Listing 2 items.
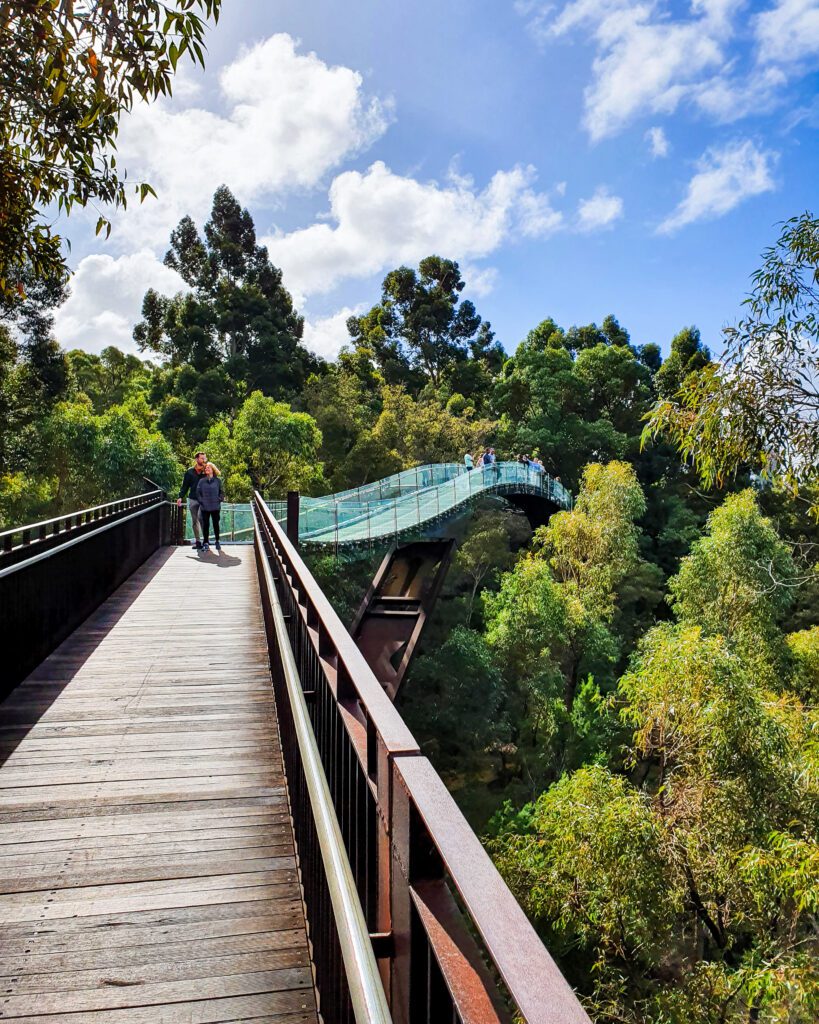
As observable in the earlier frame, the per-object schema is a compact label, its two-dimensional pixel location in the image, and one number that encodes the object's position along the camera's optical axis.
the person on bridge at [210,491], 11.94
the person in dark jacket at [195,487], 12.11
